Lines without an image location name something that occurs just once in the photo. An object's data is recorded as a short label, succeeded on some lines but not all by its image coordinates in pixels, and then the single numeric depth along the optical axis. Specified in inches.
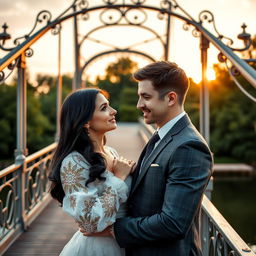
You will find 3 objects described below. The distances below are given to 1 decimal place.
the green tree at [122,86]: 1472.7
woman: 77.2
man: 66.1
